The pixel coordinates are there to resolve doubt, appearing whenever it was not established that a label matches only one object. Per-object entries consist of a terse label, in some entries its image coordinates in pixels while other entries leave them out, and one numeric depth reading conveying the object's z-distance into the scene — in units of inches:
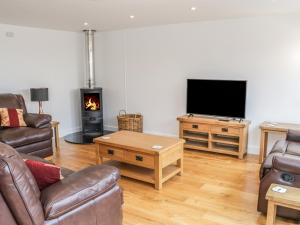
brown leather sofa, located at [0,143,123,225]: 63.5
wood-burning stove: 235.5
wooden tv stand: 181.8
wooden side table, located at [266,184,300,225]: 88.5
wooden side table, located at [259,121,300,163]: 161.8
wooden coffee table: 137.6
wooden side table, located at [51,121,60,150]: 204.2
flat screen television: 185.8
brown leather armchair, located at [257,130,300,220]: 100.9
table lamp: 200.8
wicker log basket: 226.7
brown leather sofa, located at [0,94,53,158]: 158.1
